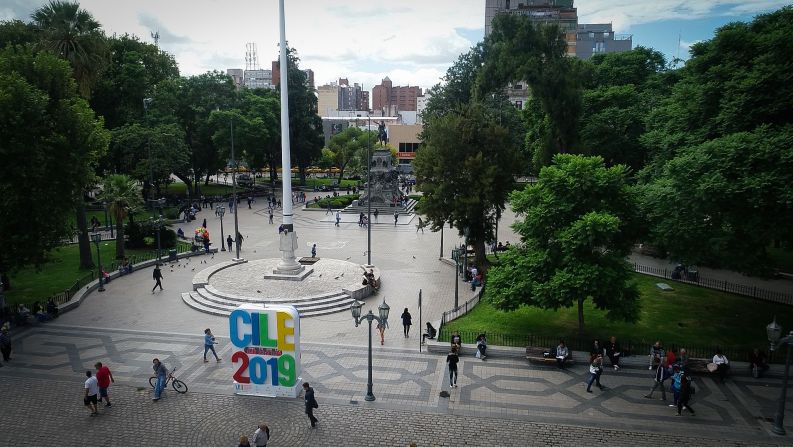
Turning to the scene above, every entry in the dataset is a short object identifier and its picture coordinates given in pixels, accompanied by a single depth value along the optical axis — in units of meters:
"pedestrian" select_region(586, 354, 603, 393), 16.52
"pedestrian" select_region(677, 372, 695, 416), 14.90
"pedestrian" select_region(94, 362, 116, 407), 15.46
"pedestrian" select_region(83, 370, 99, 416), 14.96
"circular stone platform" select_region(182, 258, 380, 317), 24.34
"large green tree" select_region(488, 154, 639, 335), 18.19
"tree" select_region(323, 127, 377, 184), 86.81
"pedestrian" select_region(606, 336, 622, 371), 18.06
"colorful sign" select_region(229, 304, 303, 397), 15.99
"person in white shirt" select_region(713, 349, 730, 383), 17.31
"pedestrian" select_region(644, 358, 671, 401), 16.16
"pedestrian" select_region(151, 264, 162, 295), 27.20
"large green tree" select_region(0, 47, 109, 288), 20.50
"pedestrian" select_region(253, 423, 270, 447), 12.50
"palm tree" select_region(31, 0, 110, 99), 30.61
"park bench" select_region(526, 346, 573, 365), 18.42
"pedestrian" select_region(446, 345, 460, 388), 16.64
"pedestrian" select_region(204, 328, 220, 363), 18.45
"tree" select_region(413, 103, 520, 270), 29.42
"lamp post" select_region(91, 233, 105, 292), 27.52
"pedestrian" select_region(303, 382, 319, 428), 14.34
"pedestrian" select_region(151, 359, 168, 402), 16.02
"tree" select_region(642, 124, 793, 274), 16.36
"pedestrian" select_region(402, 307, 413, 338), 20.95
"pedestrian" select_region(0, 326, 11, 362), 18.64
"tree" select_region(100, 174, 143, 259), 32.72
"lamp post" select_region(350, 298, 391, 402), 15.47
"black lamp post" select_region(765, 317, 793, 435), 14.06
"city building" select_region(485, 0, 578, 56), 97.38
